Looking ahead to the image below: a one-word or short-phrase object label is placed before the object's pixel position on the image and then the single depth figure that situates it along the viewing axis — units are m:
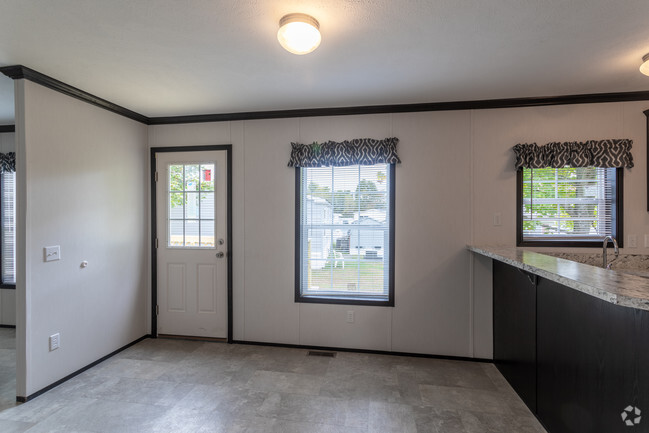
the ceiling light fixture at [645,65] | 2.14
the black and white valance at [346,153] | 3.12
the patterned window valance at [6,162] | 3.85
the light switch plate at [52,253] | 2.48
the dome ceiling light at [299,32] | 1.71
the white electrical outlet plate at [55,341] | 2.53
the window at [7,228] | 3.86
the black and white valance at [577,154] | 2.79
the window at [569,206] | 2.89
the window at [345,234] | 3.22
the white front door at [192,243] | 3.47
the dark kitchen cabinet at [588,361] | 1.33
